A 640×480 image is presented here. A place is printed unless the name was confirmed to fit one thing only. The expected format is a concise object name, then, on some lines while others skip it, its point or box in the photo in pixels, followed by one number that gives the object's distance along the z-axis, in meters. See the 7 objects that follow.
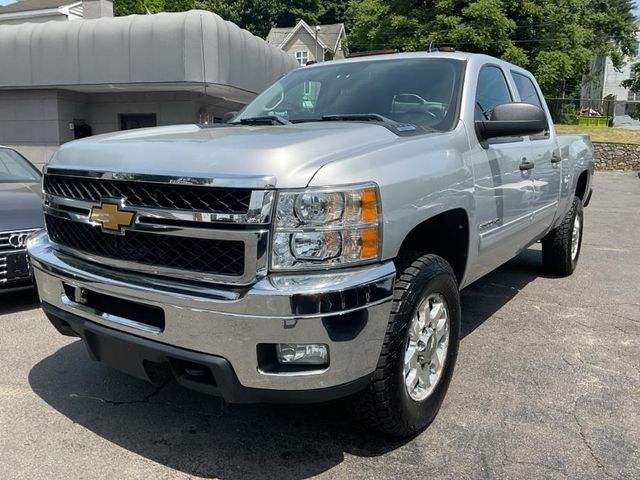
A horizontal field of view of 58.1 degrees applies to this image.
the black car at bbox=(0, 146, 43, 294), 4.59
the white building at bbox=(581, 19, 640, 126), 52.98
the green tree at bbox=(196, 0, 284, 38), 62.72
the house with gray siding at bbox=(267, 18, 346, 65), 49.00
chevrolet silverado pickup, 2.22
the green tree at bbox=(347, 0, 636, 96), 31.28
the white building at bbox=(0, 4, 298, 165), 13.38
